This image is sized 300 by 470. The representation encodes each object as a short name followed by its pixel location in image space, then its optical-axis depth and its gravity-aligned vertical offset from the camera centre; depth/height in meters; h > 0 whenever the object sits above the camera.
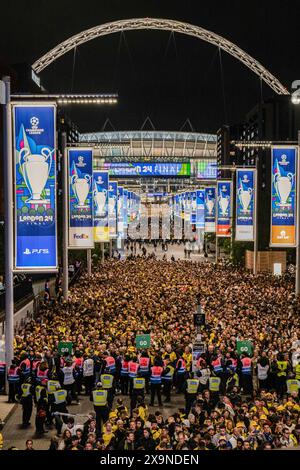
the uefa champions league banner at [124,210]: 64.56 +0.18
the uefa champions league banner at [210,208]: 55.22 +0.31
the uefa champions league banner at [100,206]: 35.62 +0.33
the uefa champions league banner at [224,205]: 45.69 +0.42
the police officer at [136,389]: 16.42 -4.17
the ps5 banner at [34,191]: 16.89 +0.53
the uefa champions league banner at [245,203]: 37.06 +0.47
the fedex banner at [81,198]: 27.44 +0.58
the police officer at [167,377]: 17.41 -4.12
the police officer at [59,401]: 14.92 -4.06
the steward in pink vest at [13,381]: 17.12 -4.14
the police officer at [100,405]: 14.89 -4.11
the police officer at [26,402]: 15.34 -4.19
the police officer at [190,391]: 15.98 -4.09
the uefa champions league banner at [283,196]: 27.98 +0.64
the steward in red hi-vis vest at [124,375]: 17.62 -4.22
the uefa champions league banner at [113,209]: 43.44 +0.22
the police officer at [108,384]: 16.08 -3.98
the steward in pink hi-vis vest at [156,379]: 17.14 -4.09
